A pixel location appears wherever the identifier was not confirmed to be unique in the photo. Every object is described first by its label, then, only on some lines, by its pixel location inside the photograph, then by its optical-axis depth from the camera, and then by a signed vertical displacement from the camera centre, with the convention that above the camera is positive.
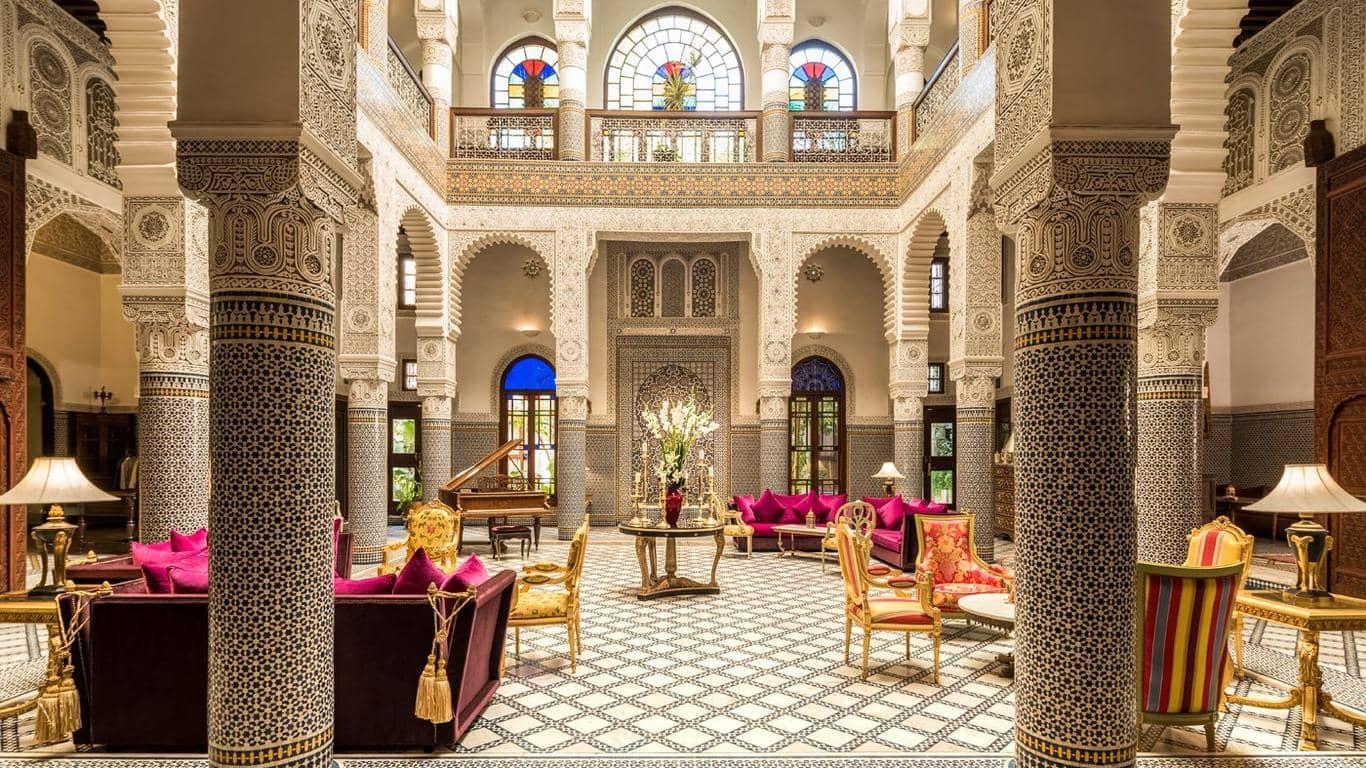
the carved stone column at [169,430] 6.92 -0.25
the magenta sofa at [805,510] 9.24 -1.36
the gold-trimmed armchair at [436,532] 6.66 -1.03
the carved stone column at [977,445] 9.43 -0.48
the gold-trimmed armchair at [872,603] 5.05 -1.23
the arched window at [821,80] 14.05 +5.27
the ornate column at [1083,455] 3.17 -0.20
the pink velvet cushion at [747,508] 10.76 -1.35
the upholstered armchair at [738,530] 9.96 -1.50
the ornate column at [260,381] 3.15 +0.07
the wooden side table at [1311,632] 3.99 -1.08
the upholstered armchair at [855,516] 8.37 -1.17
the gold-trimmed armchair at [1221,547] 4.84 -0.85
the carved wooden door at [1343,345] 6.84 +0.47
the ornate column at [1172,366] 6.88 +0.30
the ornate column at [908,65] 11.18 +4.43
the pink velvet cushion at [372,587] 4.09 -0.89
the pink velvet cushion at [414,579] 4.02 -0.84
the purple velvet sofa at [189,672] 3.80 -1.21
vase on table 7.38 -0.91
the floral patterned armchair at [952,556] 6.04 -1.10
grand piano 10.08 -1.19
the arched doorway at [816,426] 14.06 -0.40
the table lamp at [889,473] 9.96 -0.83
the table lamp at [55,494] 4.13 -0.46
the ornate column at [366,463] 9.34 -0.68
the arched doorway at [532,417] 13.85 -0.26
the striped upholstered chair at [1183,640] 3.65 -1.02
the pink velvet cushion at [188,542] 5.52 -0.92
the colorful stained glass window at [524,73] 14.02 +5.34
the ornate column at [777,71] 11.75 +4.54
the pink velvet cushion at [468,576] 4.02 -0.85
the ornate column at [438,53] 11.00 +4.50
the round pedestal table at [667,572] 7.29 -1.52
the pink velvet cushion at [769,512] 10.82 -1.39
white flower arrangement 7.53 -0.34
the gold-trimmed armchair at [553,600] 5.13 -1.22
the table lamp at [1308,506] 4.18 -0.50
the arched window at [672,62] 13.92 +5.49
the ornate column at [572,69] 11.61 +4.50
